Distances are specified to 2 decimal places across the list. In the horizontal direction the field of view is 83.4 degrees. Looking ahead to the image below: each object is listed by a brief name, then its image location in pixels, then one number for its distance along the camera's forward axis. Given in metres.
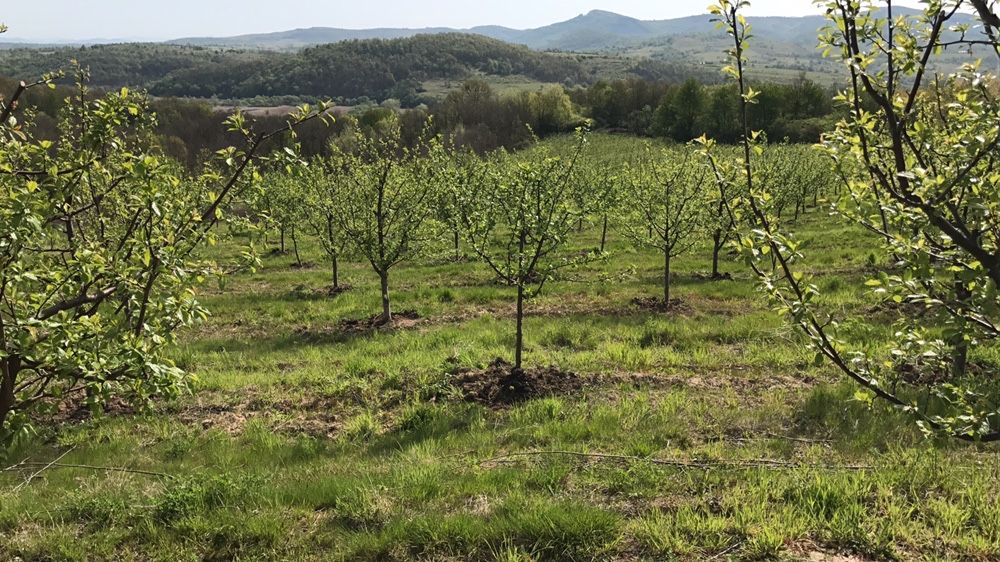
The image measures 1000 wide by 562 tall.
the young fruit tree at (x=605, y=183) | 25.24
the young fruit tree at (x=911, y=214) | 3.38
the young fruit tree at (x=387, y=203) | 15.90
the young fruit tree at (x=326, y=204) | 18.20
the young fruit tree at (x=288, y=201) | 24.55
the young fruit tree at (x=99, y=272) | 3.63
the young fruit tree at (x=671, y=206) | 16.47
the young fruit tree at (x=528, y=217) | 9.81
